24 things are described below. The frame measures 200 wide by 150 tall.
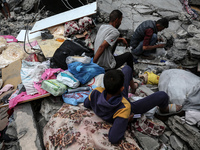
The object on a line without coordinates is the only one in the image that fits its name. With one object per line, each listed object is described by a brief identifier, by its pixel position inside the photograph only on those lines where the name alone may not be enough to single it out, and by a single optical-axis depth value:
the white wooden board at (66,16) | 4.40
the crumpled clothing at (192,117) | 1.96
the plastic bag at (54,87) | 2.29
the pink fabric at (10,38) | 4.46
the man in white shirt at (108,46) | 2.48
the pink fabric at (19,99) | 2.26
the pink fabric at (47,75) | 2.52
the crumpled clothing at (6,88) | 3.12
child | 1.53
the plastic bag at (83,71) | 2.56
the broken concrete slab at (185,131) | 1.87
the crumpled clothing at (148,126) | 2.05
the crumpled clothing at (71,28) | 4.16
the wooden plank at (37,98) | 2.34
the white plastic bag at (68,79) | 2.47
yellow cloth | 3.04
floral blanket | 1.61
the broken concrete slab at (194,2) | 6.24
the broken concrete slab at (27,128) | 1.91
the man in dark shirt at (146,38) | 3.25
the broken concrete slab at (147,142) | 1.97
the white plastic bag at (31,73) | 2.57
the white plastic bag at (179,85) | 2.20
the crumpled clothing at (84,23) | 4.09
